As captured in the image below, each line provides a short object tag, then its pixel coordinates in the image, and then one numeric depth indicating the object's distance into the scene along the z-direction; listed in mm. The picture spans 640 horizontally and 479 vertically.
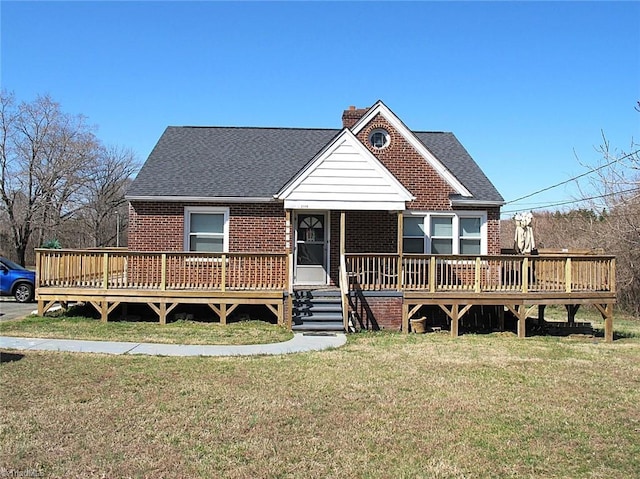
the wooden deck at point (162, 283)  14172
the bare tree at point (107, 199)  51375
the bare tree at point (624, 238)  22516
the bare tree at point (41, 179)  36750
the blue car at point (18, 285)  19578
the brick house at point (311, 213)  16000
